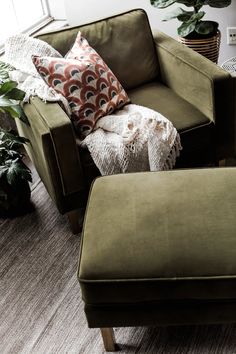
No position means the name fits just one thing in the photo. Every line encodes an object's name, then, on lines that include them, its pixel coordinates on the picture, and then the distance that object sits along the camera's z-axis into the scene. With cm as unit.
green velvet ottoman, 136
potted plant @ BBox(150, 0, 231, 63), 241
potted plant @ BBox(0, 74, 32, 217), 199
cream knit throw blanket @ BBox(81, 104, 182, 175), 196
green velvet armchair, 191
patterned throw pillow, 204
